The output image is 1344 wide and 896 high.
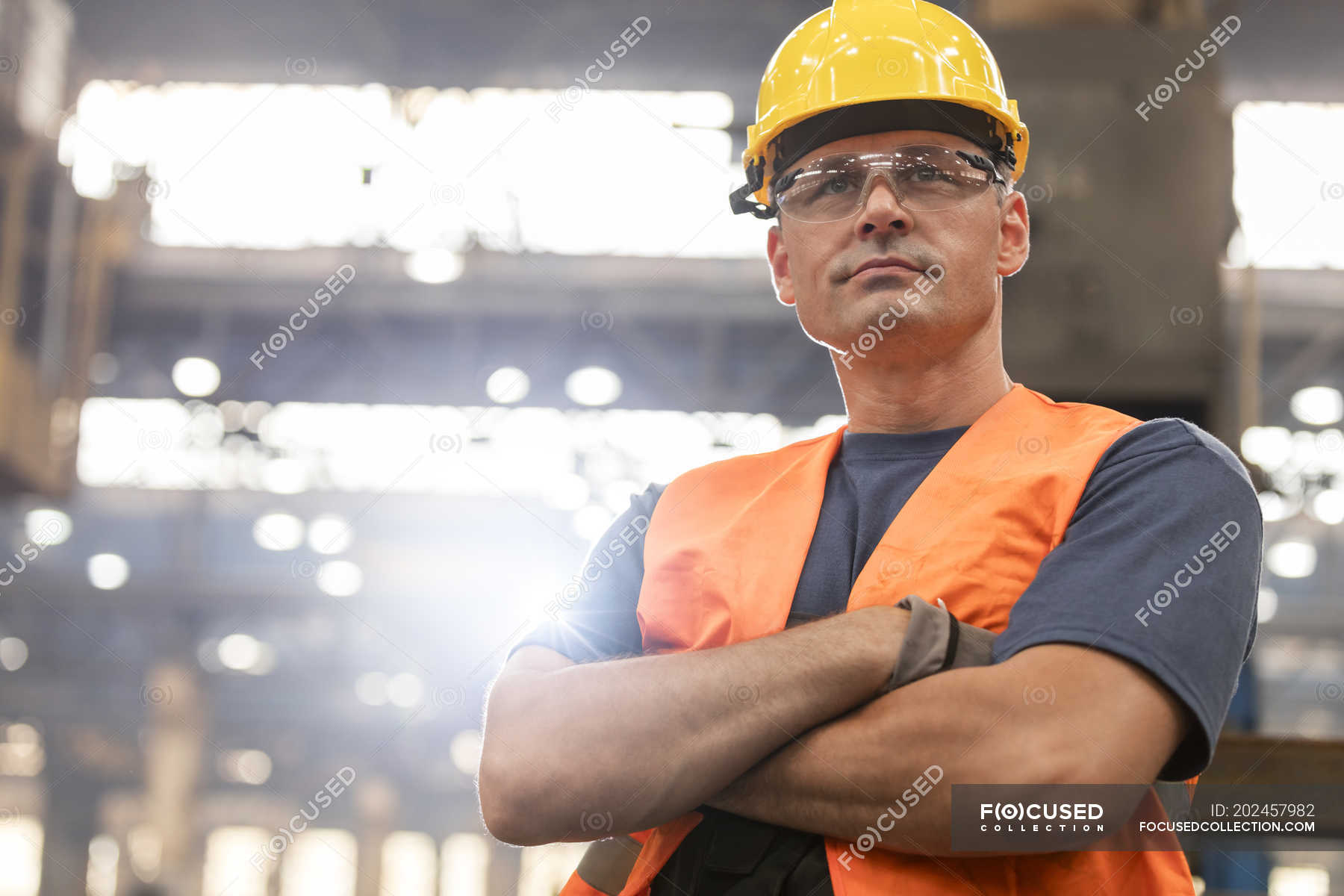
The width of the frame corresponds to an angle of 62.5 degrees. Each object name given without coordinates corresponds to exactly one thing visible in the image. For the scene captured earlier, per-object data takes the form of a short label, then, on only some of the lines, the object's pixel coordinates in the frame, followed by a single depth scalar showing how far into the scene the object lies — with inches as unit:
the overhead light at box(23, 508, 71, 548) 743.7
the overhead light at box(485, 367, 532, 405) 511.2
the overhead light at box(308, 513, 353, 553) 689.0
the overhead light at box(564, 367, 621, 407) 560.1
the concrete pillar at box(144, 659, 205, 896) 766.5
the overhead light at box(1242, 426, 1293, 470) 583.5
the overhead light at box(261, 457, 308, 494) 635.5
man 58.6
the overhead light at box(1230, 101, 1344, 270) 414.6
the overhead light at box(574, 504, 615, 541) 647.8
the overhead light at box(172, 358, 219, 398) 515.8
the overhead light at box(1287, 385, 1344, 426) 553.0
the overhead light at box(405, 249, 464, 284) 491.8
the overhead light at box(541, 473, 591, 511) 605.6
